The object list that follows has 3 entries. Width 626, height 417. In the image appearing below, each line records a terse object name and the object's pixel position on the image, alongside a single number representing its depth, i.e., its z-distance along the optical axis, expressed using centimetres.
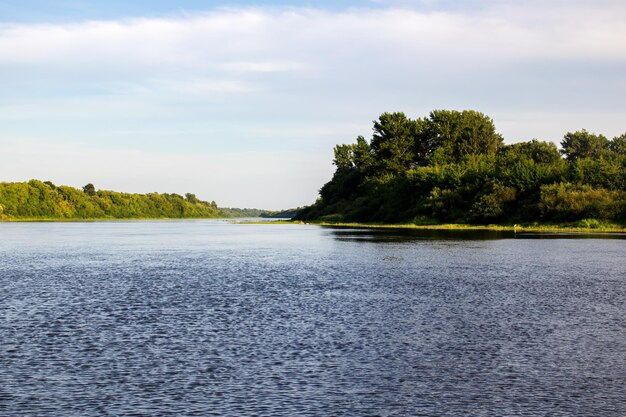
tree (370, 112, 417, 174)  18012
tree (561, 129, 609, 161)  19775
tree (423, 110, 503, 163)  18275
